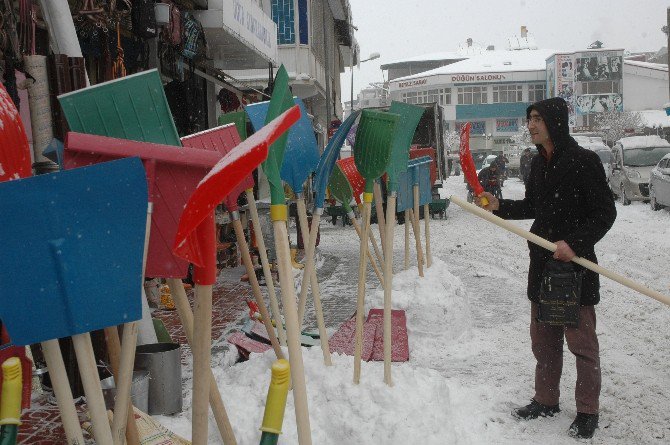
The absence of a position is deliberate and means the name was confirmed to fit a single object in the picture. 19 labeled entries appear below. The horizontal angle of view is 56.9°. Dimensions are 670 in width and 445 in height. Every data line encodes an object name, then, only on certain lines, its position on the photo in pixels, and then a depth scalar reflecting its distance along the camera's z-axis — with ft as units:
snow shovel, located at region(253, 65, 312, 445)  5.63
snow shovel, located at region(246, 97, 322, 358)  10.14
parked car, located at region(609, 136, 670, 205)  51.85
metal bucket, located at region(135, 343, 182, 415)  9.85
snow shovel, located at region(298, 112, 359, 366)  9.56
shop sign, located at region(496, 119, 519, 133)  197.67
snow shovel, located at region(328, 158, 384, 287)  17.75
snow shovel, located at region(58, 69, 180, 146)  6.18
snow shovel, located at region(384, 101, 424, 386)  10.05
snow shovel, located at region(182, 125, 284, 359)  8.89
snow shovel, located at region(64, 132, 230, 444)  5.34
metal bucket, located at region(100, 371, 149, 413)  9.01
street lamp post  107.73
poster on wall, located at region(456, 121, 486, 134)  198.89
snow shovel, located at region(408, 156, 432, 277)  18.38
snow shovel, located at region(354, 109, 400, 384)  9.61
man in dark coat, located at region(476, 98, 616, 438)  10.23
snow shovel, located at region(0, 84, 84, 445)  4.47
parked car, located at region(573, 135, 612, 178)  65.31
